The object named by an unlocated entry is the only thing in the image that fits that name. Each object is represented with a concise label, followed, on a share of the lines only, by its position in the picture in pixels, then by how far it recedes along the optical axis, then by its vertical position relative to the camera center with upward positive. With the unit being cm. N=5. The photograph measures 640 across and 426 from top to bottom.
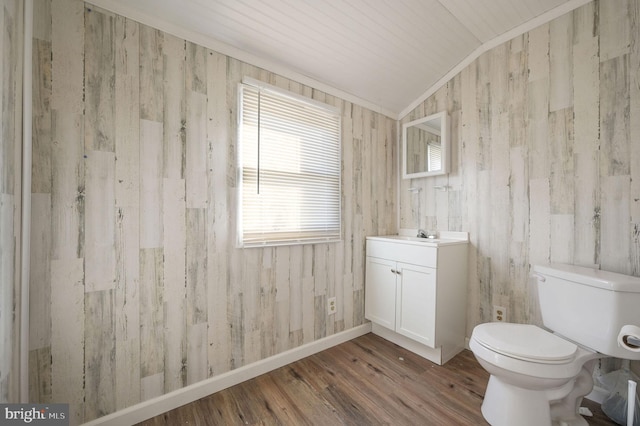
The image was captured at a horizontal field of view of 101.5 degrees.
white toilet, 122 -65
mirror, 227 +62
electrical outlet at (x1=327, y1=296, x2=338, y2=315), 220 -78
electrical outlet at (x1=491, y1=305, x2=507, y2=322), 198 -76
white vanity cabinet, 192 -63
